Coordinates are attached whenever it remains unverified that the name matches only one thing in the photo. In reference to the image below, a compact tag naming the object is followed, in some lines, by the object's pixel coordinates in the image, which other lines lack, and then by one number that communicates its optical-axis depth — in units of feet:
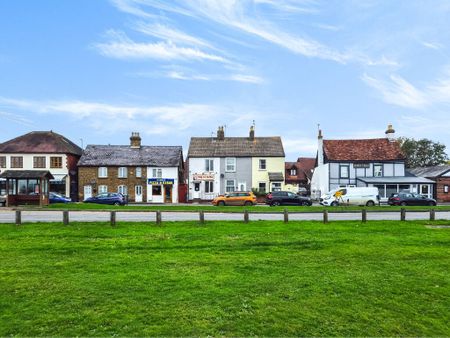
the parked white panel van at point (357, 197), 112.47
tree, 237.86
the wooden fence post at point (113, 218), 53.16
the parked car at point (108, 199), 117.91
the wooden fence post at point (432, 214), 62.35
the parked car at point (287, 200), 112.16
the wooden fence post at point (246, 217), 58.29
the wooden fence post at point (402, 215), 61.93
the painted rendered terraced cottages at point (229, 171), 148.77
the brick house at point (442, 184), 150.41
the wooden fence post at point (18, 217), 53.81
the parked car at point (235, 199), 111.65
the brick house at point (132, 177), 145.07
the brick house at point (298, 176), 199.01
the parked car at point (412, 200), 113.29
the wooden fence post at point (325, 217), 58.37
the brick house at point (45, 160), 149.89
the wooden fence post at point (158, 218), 55.35
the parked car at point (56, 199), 119.75
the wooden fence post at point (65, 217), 53.55
